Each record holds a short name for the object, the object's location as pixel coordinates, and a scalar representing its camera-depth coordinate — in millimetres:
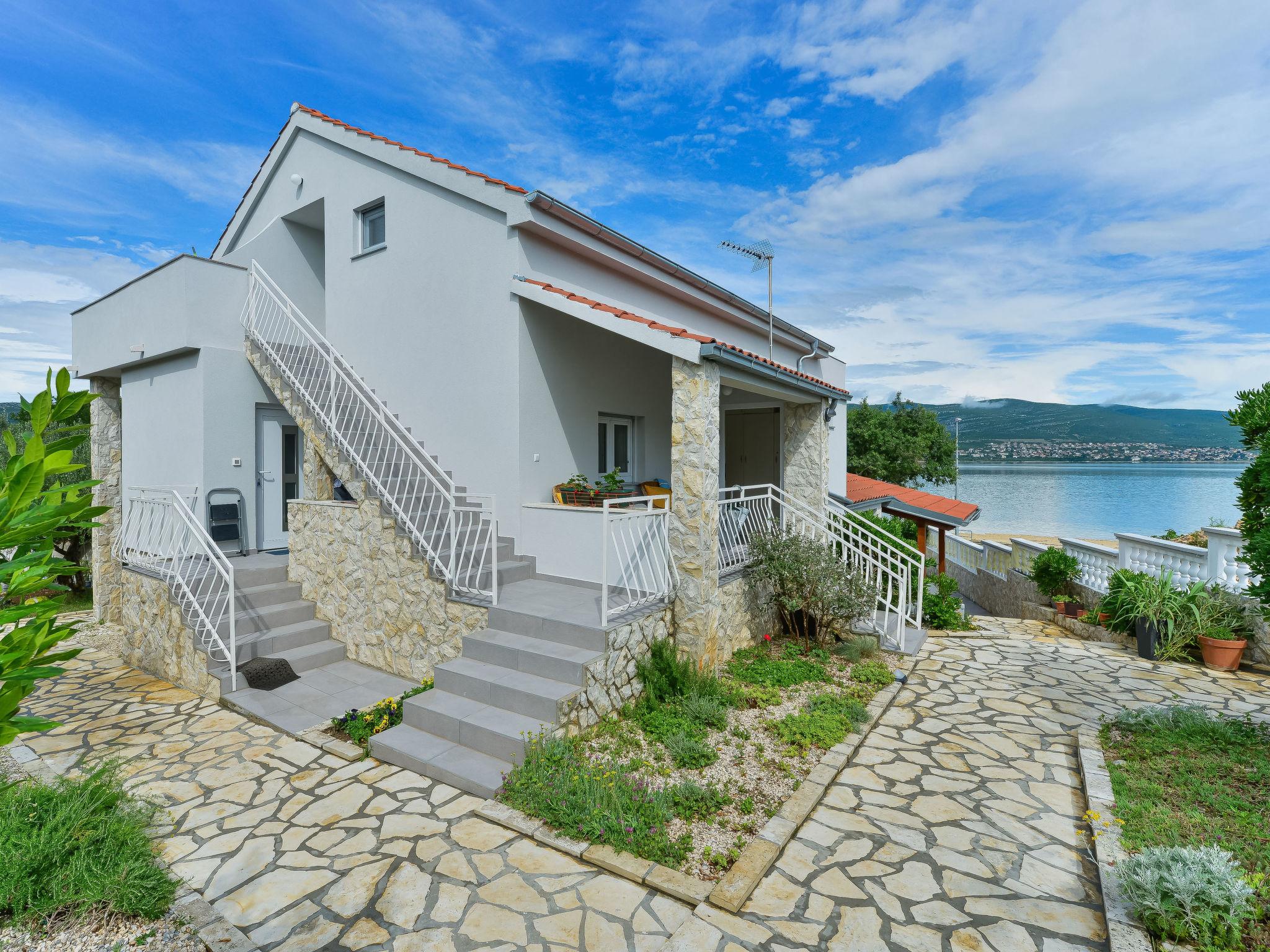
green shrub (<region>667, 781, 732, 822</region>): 4344
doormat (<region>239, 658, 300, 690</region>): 6785
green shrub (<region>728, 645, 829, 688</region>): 6824
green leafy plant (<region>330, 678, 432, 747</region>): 5582
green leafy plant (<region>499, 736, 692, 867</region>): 3953
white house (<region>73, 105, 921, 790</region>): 6465
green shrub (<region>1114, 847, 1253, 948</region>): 3045
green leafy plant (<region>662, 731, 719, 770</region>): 5000
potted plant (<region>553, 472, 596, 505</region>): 7801
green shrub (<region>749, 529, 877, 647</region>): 7660
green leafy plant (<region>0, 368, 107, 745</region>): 1632
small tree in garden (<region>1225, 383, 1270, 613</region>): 4695
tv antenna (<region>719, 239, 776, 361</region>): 9552
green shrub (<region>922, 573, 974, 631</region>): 10023
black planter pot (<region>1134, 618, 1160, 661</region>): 8297
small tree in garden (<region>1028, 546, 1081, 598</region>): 11539
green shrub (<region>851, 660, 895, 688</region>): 7059
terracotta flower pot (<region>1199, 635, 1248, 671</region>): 7723
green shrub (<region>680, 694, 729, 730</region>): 5680
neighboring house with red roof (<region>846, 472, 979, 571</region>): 13922
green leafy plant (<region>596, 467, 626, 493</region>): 8078
